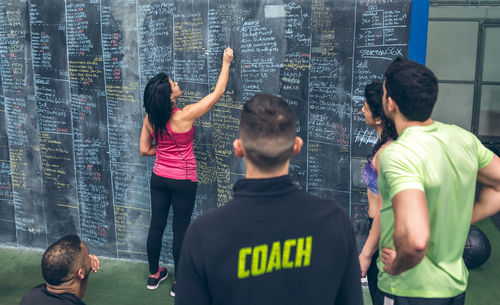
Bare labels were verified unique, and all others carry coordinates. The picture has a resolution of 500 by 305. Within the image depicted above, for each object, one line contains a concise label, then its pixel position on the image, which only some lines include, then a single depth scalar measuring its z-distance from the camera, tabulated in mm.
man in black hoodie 1550
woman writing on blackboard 3850
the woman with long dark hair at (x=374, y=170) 2822
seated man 2301
